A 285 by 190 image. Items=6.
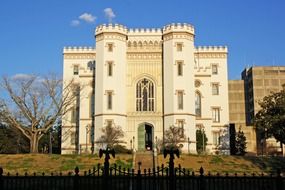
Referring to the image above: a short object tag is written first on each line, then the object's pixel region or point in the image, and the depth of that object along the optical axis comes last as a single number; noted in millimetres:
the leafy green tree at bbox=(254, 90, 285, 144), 37281
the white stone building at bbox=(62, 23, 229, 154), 45562
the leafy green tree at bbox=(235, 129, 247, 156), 51825
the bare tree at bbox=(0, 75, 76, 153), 40781
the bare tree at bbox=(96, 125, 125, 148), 43156
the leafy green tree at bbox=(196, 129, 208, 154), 47375
